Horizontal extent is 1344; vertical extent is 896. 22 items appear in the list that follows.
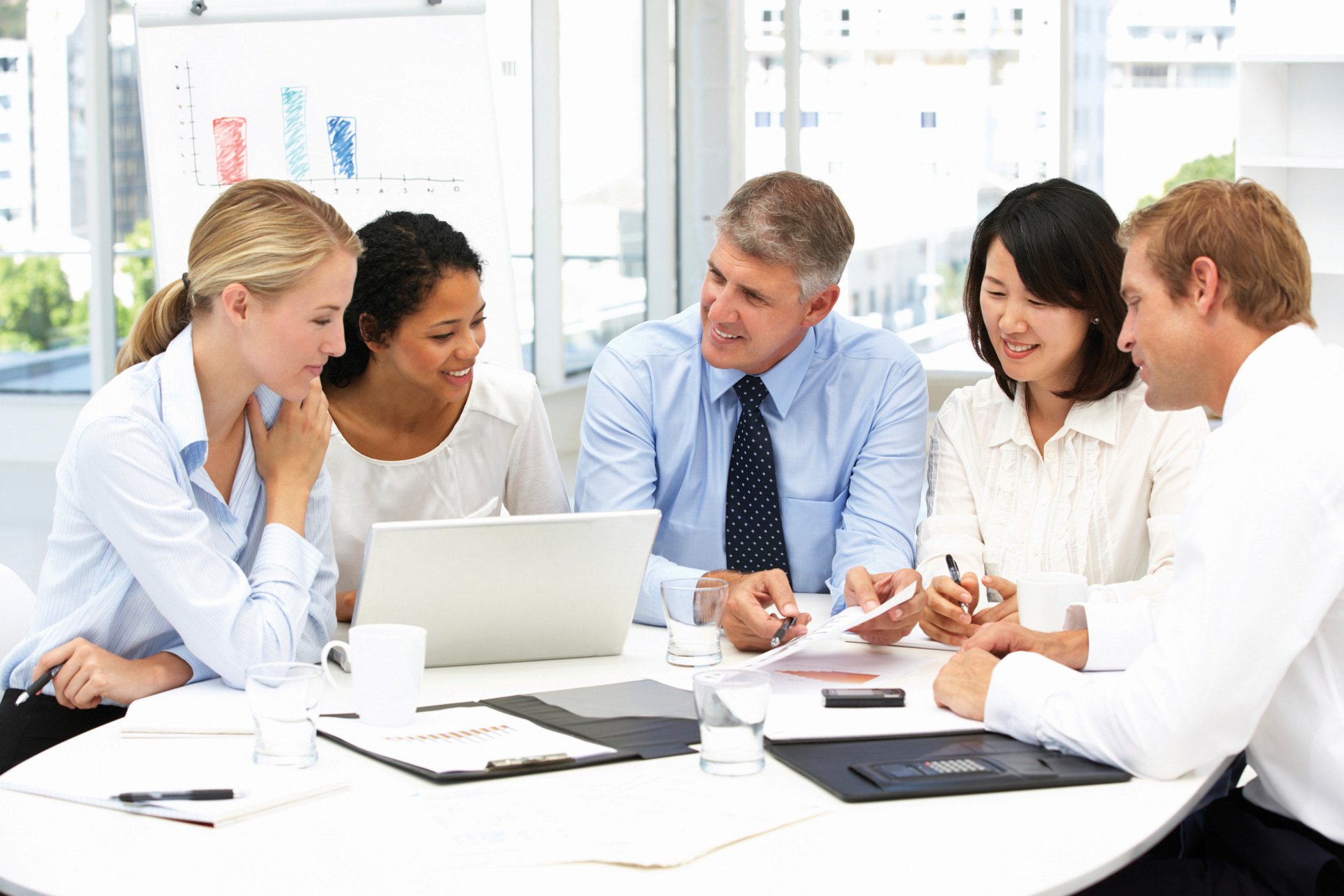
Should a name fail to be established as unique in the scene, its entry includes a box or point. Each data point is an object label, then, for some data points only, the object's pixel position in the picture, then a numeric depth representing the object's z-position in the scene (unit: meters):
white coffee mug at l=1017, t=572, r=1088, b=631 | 3.83
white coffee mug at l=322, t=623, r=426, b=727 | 3.58
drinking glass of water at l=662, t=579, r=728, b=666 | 3.81
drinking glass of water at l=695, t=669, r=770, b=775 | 3.47
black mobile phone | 3.67
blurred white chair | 4.00
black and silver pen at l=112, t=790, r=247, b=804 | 3.39
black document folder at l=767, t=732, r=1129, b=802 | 3.43
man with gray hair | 4.33
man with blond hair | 3.43
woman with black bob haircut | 4.20
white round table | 3.26
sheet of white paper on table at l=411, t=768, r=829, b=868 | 3.30
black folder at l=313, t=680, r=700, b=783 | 3.52
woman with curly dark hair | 4.28
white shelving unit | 7.34
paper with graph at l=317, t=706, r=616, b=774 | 3.50
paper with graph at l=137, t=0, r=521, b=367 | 5.54
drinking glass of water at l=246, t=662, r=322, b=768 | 3.46
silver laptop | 3.73
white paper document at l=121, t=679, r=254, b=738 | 3.59
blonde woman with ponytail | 3.75
